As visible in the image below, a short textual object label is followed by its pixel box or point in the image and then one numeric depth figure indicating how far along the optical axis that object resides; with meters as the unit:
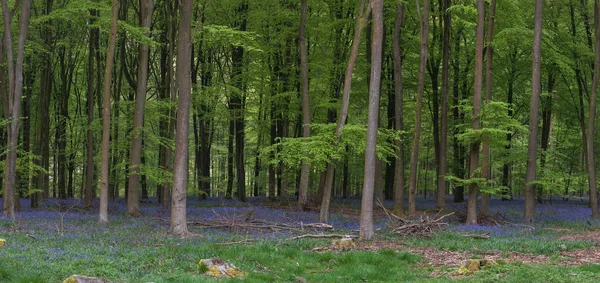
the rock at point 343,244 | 13.86
